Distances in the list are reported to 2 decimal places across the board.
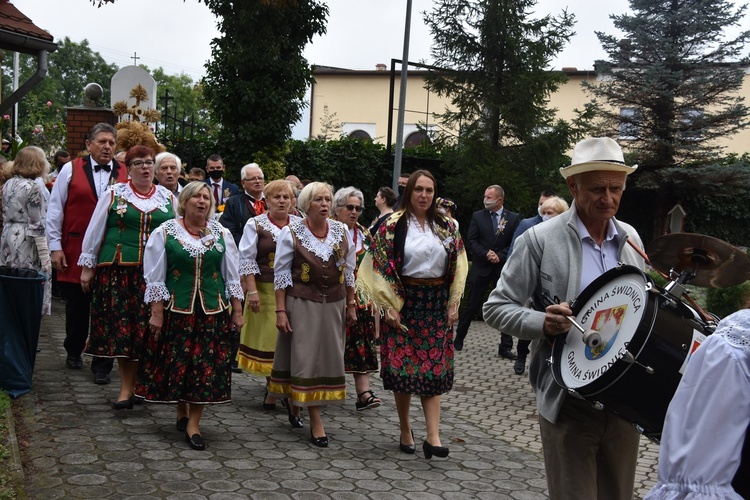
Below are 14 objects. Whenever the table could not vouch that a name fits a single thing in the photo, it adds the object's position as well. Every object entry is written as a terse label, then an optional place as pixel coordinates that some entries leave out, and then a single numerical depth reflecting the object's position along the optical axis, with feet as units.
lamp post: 64.18
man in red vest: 27.89
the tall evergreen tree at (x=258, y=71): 67.62
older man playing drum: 12.75
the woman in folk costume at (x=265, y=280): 26.61
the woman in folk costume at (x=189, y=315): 22.12
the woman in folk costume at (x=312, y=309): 23.34
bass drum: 10.90
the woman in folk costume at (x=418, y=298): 22.39
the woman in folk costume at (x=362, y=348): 27.55
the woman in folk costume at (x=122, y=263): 25.40
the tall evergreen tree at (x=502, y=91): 74.38
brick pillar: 51.34
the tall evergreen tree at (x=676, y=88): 94.07
